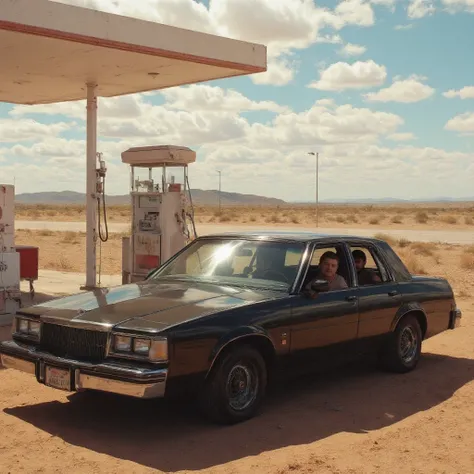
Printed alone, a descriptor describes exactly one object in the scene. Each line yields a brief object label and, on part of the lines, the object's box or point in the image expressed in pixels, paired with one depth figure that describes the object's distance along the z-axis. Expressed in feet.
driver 24.98
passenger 27.17
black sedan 19.24
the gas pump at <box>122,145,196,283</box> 44.47
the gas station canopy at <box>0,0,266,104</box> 35.37
